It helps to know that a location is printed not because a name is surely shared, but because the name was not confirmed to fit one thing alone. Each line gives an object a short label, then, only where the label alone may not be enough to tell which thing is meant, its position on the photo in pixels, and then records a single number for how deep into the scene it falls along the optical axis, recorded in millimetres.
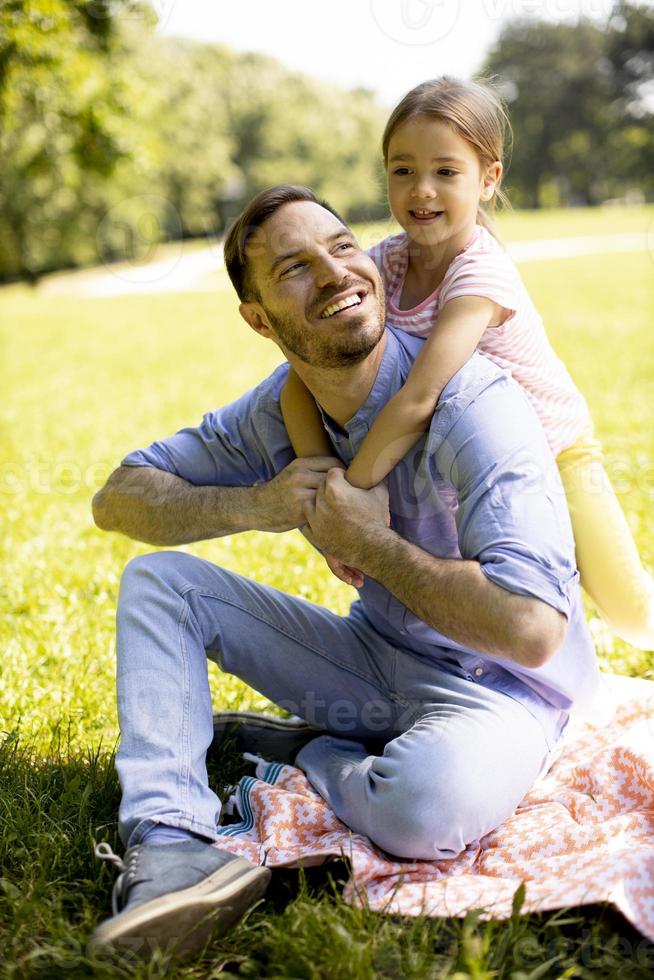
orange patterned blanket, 2125
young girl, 2523
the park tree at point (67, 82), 7895
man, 2199
